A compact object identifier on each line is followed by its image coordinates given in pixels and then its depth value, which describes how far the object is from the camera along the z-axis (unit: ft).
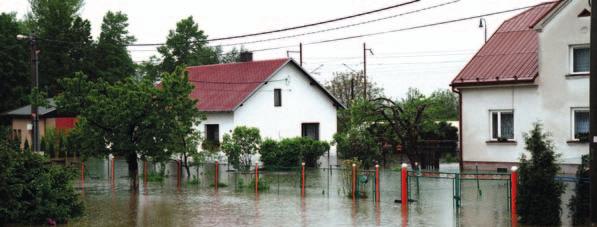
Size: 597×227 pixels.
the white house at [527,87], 89.20
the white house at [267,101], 136.26
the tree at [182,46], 253.85
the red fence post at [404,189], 67.15
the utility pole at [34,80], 102.12
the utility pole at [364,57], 200.23
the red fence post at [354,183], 74.40
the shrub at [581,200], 53.36
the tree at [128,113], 81.76
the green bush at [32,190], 55.72
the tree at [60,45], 222.28
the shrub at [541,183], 53.88
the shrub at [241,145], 114.11
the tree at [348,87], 230.07
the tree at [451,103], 247.91
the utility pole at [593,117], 47.29
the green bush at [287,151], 121.49
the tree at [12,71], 205.77
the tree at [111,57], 228.22
